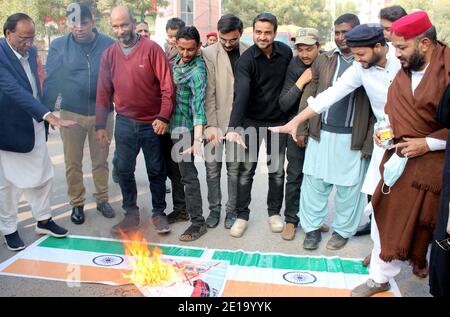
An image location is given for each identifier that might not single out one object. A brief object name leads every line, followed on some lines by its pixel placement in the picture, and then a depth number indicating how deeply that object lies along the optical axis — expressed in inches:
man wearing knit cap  117.3
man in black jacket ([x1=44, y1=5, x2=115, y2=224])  159.8
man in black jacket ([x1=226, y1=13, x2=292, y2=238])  142.3
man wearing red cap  98.2
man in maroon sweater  143.9
